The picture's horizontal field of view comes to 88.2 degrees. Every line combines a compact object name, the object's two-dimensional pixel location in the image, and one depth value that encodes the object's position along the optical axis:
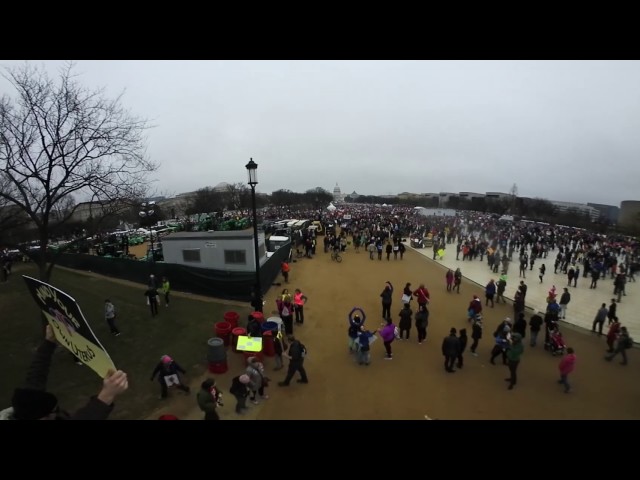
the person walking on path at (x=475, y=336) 10.27
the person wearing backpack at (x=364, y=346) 9.68
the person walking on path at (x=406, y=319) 11.19
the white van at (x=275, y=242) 23.41
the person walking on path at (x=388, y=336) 10.17
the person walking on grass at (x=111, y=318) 11.24
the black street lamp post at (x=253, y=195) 12.00
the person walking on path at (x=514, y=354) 8.57
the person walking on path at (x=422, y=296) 12.55
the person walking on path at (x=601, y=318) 11.80
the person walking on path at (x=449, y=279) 17.47
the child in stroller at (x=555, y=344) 10.51
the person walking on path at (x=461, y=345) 9.54
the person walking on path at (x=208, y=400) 6.18
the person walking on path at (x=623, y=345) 9.91
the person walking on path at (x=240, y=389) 7.39
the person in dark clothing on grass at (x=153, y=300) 12.94
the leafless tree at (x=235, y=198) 74.07
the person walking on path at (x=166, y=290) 14.09
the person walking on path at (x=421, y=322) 11.19
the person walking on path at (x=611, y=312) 11.89
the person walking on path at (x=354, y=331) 10.35
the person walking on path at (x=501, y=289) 15.37
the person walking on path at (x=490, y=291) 15.03
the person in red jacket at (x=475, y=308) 12.55
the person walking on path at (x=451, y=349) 9.28
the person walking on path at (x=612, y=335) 10.41
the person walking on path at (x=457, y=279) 17.27
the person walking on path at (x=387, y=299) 13.15
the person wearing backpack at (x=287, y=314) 11.68
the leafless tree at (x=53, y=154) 9.22
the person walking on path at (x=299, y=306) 12.95
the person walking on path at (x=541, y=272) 19.19
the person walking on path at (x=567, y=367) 8.38
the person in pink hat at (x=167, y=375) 8.05
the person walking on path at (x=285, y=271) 18.47
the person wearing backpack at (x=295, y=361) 8.58
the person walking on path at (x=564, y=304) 13.34
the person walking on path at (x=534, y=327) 10.80
